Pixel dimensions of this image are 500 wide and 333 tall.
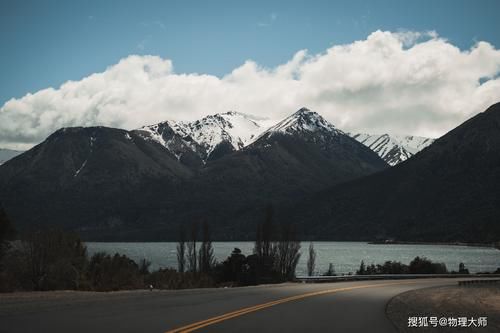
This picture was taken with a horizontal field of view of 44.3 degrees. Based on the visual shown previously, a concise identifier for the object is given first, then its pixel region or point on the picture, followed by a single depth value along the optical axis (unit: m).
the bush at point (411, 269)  74.12
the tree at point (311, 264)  104.40
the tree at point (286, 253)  94.25
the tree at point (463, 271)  80.16
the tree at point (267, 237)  93.81
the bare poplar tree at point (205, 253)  97.47
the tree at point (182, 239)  106.36
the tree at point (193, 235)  105.94
